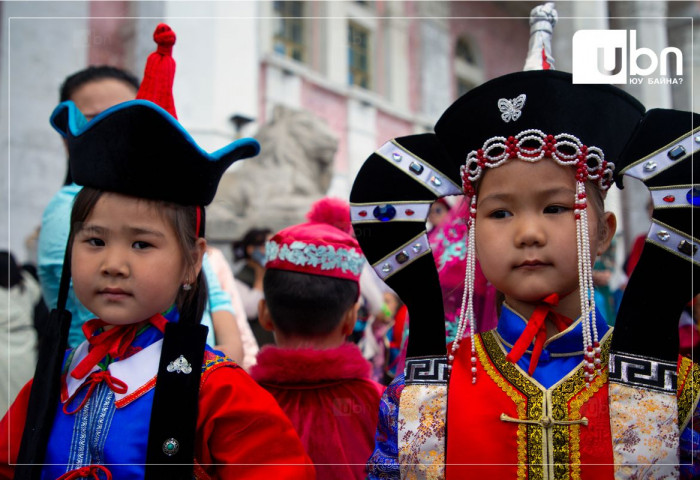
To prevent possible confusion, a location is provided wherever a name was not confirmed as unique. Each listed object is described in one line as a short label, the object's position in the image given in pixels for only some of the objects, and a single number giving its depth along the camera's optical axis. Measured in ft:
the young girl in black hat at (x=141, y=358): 4.63
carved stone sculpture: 18.15
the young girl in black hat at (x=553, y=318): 4.36
